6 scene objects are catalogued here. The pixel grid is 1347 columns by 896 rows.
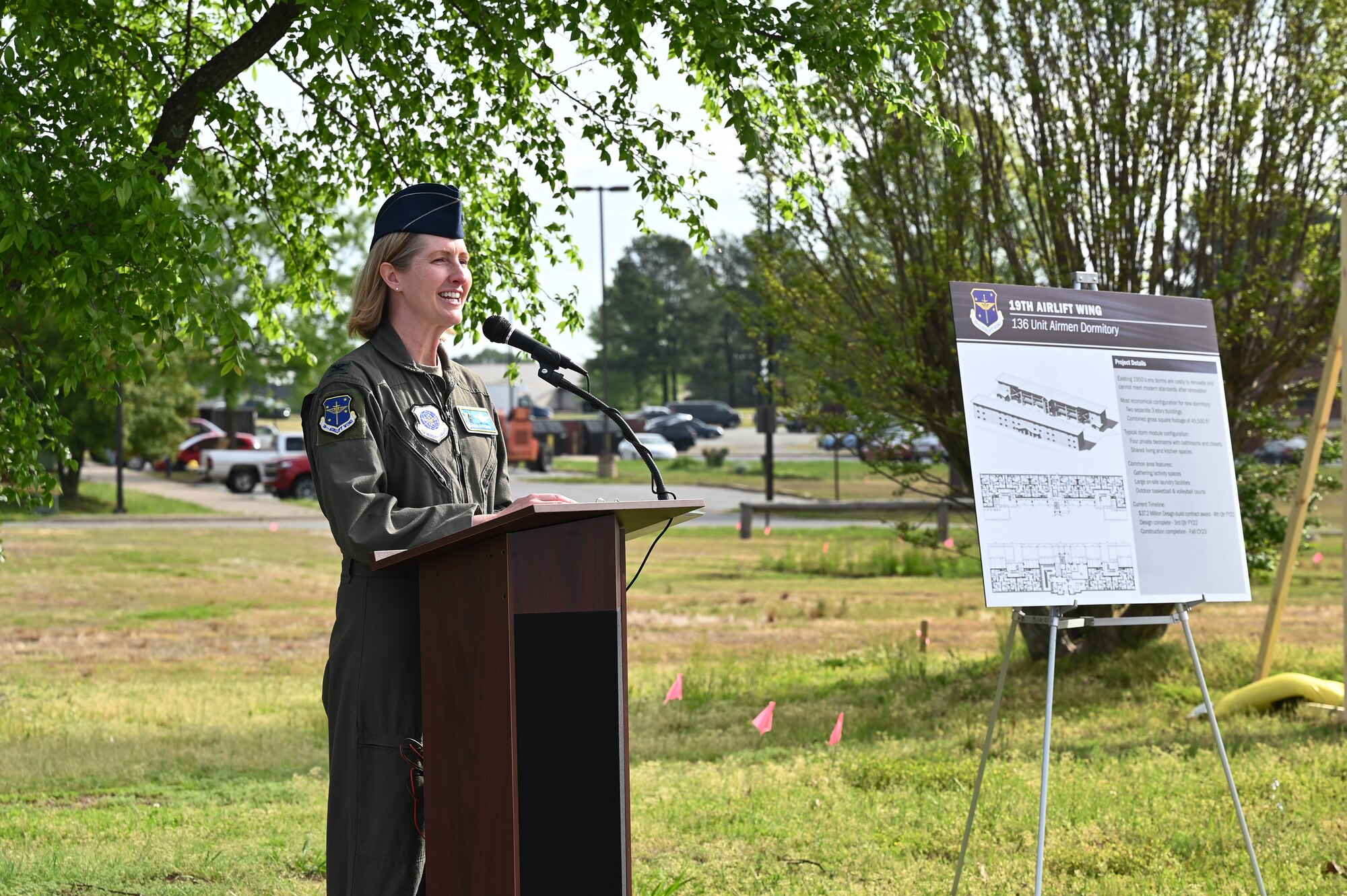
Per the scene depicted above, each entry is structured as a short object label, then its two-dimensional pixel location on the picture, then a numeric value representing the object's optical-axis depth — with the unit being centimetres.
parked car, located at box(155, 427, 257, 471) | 4778
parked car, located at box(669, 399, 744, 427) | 8350
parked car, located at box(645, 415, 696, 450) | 6606
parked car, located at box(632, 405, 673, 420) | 7483
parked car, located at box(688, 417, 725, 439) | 7256
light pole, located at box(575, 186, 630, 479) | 4934
